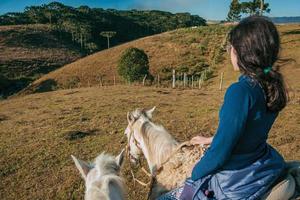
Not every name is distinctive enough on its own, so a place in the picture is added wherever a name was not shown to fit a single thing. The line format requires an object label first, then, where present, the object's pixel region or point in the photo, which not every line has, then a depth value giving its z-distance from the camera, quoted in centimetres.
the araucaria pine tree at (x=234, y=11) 7552
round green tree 3969
